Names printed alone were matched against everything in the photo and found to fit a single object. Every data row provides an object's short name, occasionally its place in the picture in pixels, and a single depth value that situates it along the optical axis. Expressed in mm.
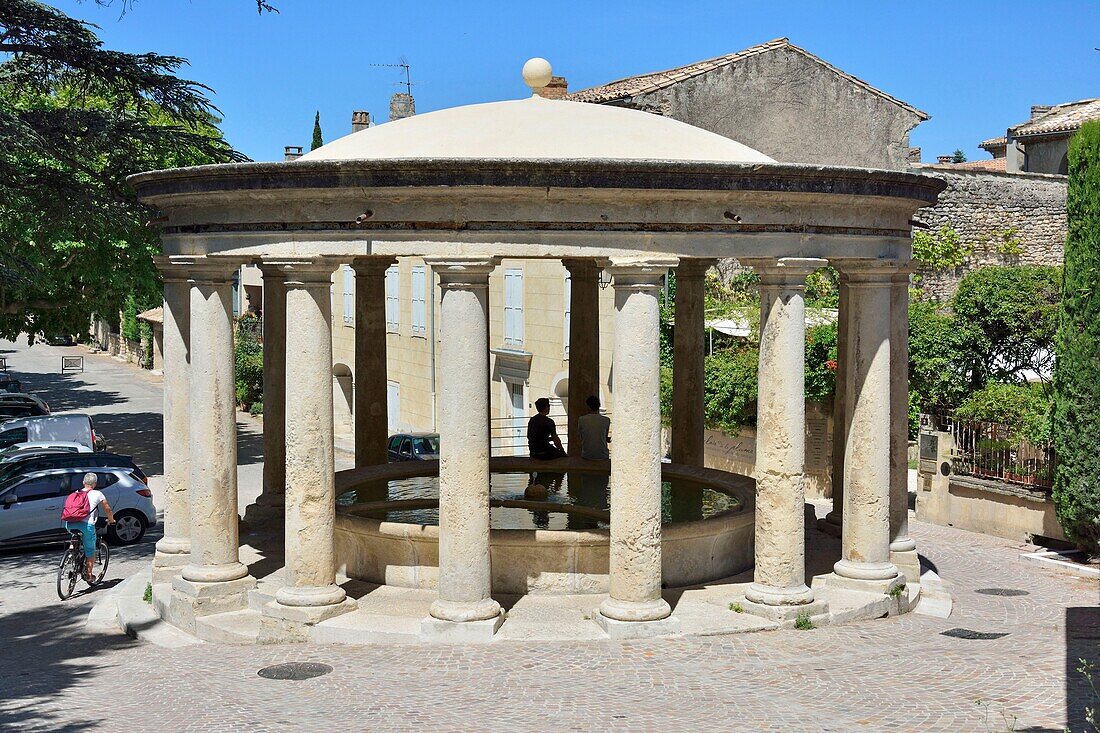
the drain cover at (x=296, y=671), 12234
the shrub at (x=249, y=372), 49438
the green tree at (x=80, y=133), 20953
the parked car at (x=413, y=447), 30375
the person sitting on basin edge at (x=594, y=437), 20219
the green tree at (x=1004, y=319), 27734
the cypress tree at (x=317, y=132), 60375
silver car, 21969
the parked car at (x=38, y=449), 29281
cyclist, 17969
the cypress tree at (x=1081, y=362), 19938
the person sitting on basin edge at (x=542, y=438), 20688
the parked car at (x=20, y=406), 40531
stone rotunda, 12969
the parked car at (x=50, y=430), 33031
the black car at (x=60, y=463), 24234
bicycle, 17641
